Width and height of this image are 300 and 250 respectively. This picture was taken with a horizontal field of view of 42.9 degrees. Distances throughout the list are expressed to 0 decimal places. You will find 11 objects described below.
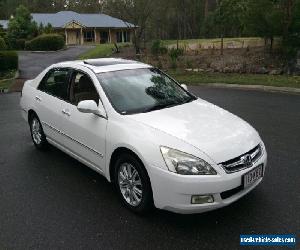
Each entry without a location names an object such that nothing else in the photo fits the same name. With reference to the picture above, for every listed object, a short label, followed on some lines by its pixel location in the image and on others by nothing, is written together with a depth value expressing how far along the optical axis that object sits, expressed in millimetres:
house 60062
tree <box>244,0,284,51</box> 20656
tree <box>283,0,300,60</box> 20014
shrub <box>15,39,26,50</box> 41625
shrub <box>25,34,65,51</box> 38344
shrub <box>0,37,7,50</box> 22109
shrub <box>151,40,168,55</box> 27453
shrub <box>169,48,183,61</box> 22738
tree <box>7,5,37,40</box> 43125
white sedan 3887
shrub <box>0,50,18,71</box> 20312
